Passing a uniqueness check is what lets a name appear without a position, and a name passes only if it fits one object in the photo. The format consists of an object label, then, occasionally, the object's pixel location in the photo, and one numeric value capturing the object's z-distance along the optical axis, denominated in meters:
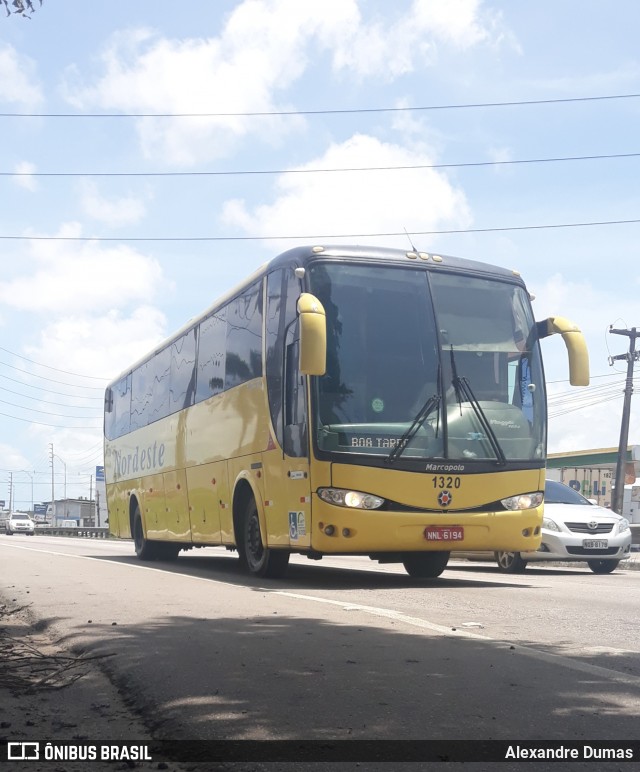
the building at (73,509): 168.88
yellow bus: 11.74
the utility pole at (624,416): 43.38
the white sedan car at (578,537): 16.69
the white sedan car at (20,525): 72.47
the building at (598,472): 53.28
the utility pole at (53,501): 128.15
